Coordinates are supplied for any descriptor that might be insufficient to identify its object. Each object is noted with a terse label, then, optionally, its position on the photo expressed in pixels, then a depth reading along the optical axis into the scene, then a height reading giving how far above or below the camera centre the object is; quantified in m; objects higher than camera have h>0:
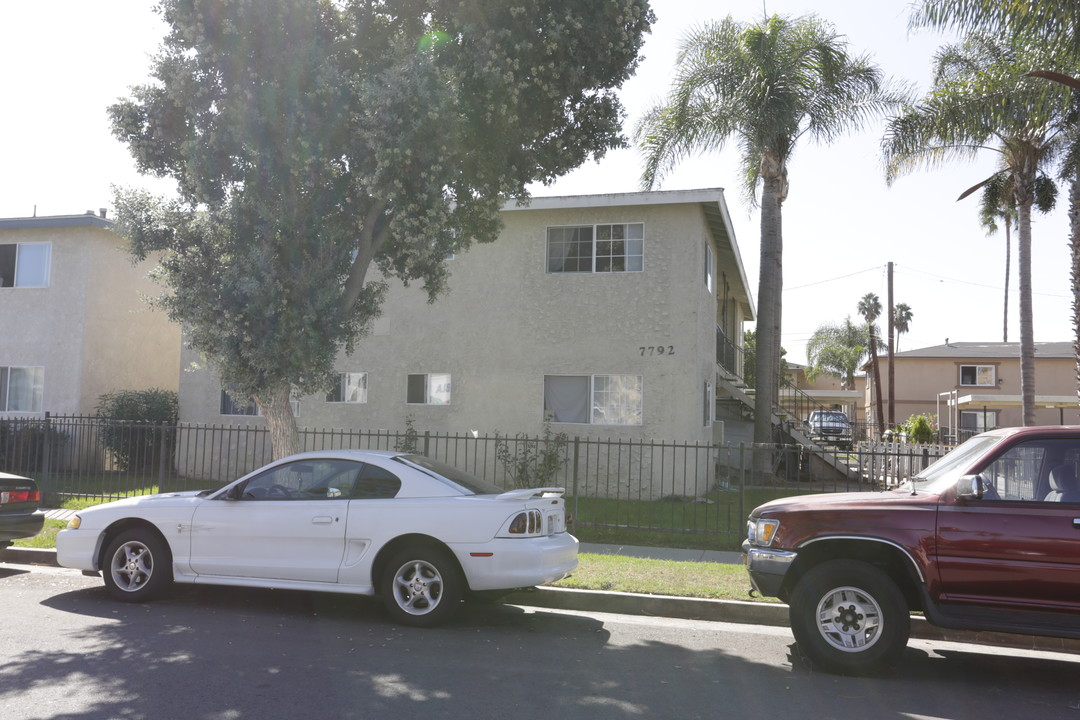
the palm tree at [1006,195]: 20.66 +6.60
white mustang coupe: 7.17 -0.90
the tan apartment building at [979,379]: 41.06 +3.27
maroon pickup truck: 5.65 -0.74
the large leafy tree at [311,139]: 10.29 +3.50
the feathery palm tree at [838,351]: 61.56 +6.39
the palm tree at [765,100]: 19.17 +7.54
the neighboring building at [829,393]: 46.88 +2.65
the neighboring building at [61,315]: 20.50 +2.58
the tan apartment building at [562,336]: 17.09 +2.00
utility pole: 37.38 +2.94
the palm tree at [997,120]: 16.95 +6.57
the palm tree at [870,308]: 65.06 +9.92
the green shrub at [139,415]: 18.82 +0.25
